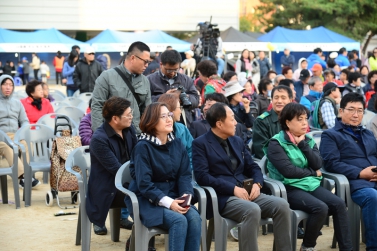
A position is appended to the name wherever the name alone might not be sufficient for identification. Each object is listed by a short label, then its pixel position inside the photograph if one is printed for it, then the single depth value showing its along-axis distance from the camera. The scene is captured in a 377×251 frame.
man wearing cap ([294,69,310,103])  13.20
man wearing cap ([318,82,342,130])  9.11
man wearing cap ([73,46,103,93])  14.03
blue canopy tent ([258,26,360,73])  32.25
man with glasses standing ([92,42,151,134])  6.70
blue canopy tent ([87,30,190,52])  31.62
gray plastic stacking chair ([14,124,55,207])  8.62
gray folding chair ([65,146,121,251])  5.93
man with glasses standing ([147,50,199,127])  7.18
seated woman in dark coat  4.99
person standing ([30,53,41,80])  37.38
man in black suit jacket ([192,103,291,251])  5.34
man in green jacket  6.93
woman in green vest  5.76
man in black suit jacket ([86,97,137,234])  5.82
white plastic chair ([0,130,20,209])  7.97
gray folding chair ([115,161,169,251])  5.04
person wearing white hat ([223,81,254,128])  7.77
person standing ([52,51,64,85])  35.41
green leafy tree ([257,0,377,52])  43.25
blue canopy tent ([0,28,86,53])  32.09
